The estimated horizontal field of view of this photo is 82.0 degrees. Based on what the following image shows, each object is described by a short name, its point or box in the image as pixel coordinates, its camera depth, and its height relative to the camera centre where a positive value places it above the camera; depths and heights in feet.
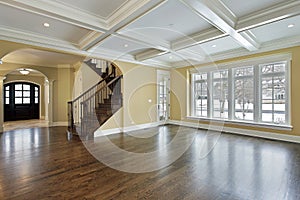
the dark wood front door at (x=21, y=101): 31.53 -0.04
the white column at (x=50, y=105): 26.76 -0.70
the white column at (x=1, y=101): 21.74 -0.08
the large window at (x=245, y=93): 17.51 +0.69
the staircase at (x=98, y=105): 18.82 -0.61
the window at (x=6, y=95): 31.40 +1.07
